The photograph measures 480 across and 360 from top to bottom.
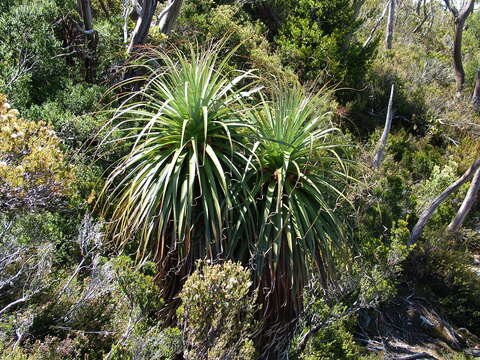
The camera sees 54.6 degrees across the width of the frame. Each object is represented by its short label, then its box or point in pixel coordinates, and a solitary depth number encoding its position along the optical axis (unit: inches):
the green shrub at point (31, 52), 209.8
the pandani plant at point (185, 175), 147.9
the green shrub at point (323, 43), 395.5
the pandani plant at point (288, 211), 151.3
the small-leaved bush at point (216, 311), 115.0
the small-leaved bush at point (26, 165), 121.8
